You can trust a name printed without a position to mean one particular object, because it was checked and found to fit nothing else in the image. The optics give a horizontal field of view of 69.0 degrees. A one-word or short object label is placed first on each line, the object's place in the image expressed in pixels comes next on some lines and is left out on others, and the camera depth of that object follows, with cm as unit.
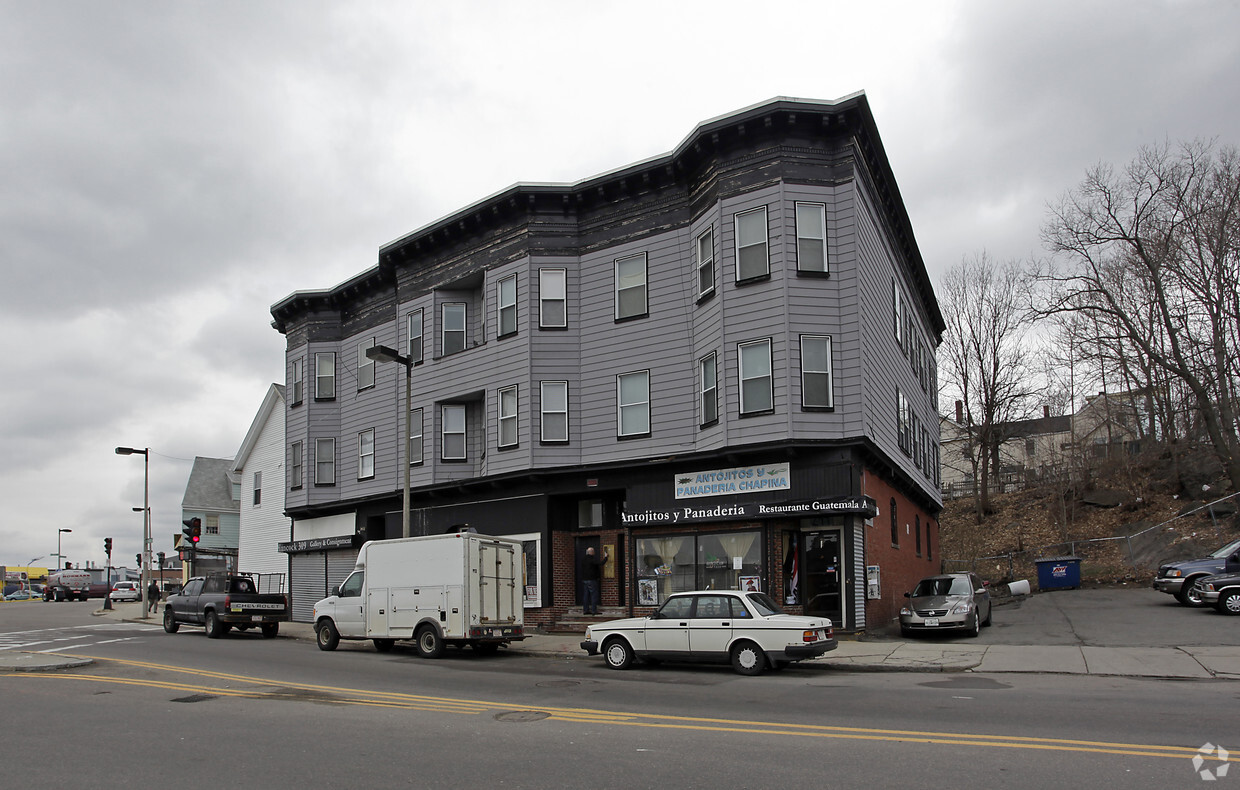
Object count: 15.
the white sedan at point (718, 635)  1514
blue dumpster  3316
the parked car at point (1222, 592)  2236
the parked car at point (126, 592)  5984
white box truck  1912
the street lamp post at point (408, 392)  2225
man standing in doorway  2458
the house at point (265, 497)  3891
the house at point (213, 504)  6481
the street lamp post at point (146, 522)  3628
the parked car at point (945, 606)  2072
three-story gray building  2128
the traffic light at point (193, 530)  3209
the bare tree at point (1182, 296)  3612
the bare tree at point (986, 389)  5031
